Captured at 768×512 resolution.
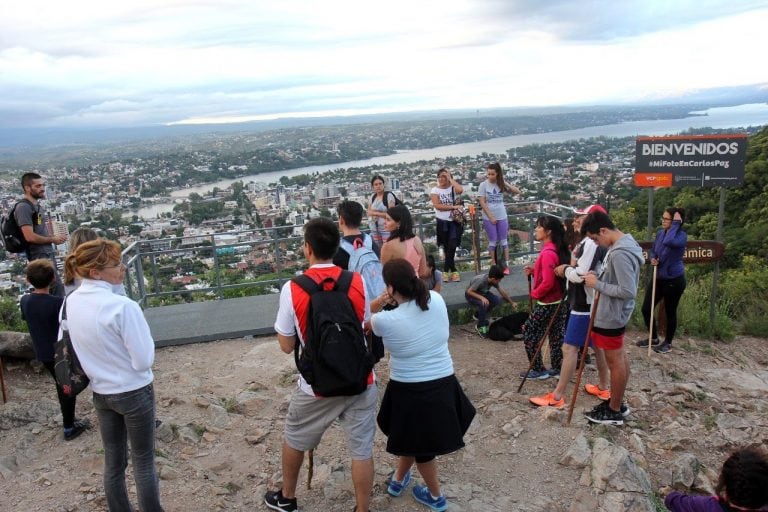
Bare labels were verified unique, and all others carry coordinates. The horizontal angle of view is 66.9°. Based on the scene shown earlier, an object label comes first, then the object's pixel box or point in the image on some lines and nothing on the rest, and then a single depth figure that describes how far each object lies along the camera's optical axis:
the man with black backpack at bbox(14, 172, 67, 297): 5.64
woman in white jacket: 2.97
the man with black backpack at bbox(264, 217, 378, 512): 2.96
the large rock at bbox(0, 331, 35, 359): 6.08
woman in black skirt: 3.16
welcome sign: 7.15
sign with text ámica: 7.30
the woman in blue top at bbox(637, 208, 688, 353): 6.45
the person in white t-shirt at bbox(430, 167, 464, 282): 7.82
